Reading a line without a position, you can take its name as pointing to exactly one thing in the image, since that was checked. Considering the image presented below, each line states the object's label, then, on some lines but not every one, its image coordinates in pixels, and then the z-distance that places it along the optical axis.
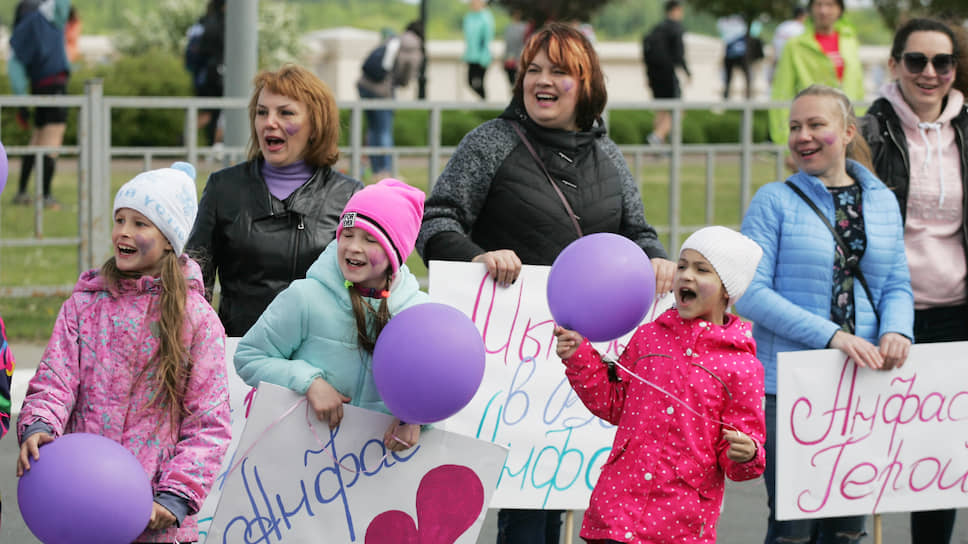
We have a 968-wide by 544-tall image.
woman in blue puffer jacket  9.73
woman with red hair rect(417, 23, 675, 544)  9.70
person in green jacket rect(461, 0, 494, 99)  49.47
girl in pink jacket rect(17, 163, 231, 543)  7.70
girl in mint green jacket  8.12
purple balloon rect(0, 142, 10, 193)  7.82
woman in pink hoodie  10.81
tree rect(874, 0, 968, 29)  74.87
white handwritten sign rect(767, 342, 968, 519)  9.62
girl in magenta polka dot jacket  8.16
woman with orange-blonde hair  9.48
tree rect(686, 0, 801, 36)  75.83
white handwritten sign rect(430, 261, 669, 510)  10.16
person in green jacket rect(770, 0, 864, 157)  21.78
